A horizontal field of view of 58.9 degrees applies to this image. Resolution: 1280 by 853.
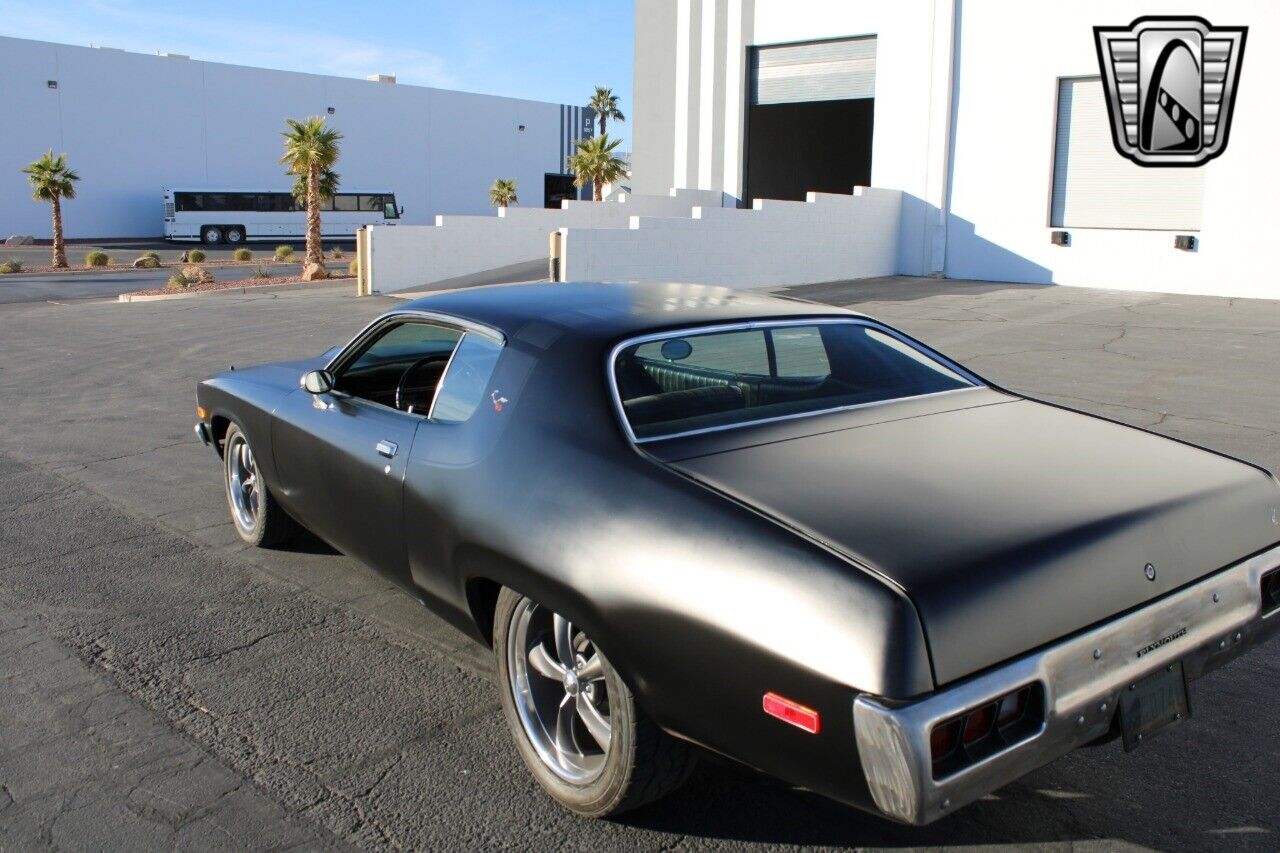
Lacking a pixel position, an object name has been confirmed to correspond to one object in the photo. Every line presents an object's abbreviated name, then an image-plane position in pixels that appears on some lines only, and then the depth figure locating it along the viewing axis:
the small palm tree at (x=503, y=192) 53.59
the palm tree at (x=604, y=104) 84.69
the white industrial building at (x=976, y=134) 18.83
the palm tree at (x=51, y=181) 39.62
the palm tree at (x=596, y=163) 38.75
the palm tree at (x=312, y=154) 30.45
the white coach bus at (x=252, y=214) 54.03
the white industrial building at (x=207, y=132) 54.59
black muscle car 2.56
